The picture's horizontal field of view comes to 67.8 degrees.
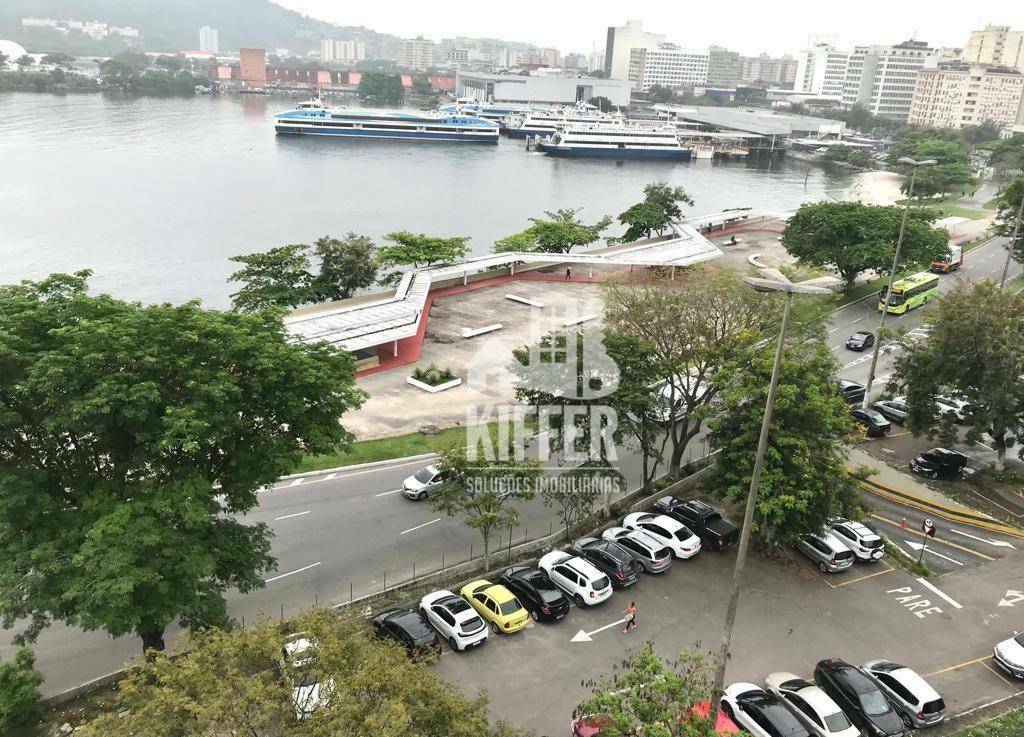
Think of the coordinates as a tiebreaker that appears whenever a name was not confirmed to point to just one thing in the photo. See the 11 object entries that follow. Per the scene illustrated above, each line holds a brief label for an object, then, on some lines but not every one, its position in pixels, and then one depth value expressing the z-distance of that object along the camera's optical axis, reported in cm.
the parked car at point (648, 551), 1981
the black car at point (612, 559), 1908
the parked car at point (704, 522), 2097
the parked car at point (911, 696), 1517
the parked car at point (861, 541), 2084
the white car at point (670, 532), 2039
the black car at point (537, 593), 1783
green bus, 4388
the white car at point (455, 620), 1670
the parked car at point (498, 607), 1736
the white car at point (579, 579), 1836
